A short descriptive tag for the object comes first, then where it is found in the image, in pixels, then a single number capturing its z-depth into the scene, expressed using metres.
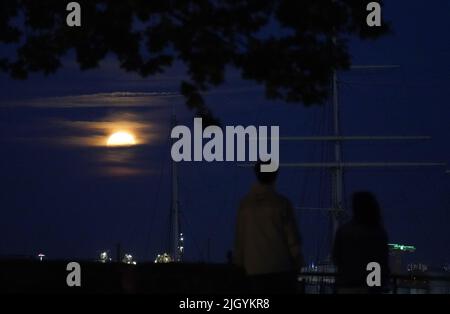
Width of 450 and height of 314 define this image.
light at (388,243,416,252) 81.25
